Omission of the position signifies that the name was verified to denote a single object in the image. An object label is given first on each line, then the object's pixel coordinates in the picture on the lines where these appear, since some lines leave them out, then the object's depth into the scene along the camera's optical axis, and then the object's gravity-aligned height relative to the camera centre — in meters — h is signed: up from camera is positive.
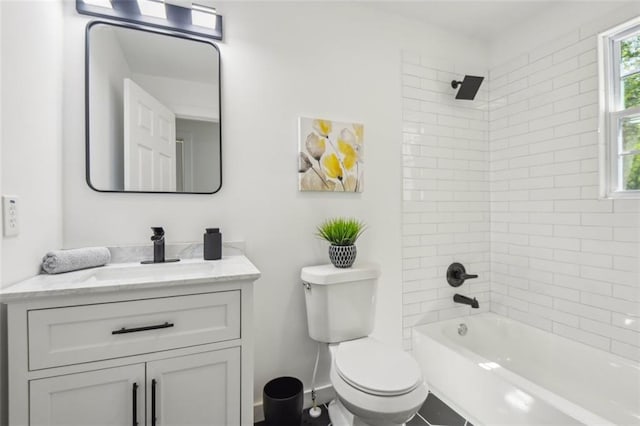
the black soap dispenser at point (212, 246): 1.58 -0.17
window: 1.79 +0.58
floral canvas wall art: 1.89 +0.35
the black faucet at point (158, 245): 1.51 -0.16
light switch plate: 1.03 -0.01
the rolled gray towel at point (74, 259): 1.24 -0.20
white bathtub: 1.50 -0.94
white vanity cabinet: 0.99 -0.48
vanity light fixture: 1.50 +0.99
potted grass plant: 1.77 -0.16
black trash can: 1.56 -0.99
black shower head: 2.27 +0.91
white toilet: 1.26 -0.69
